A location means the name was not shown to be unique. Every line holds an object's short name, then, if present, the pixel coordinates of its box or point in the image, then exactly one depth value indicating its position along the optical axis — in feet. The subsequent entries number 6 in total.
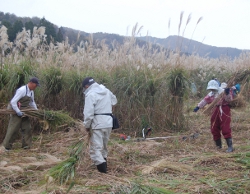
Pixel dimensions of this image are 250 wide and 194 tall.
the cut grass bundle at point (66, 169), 13.32
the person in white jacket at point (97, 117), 15.42
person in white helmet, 20.18
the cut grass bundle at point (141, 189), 11.59
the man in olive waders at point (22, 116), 20.42
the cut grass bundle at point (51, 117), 21.51
